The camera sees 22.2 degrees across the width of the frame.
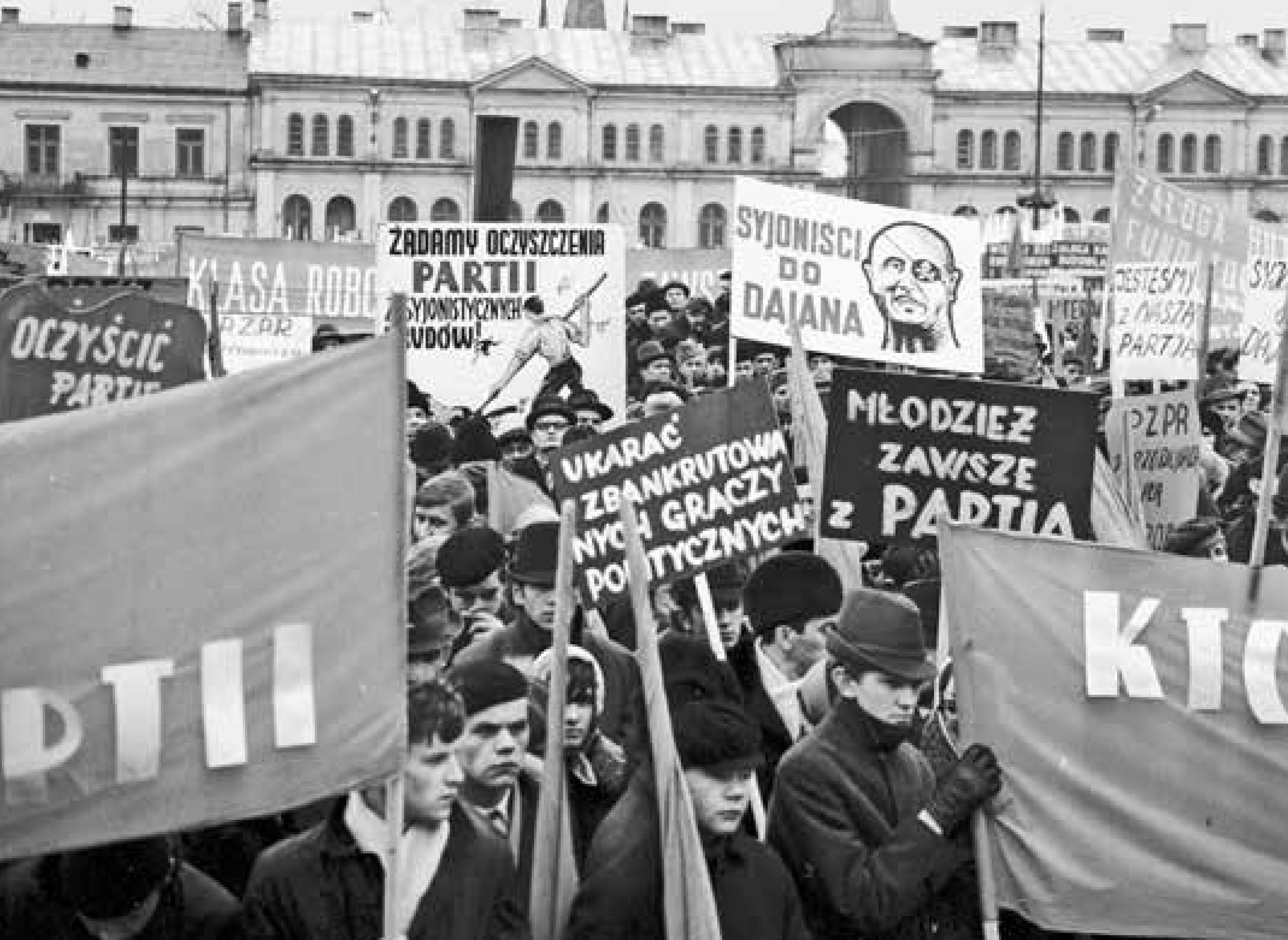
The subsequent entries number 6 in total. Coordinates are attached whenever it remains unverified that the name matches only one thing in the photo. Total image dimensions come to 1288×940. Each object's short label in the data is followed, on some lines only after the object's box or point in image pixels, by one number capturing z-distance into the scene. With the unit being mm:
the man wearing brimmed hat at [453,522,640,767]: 7070
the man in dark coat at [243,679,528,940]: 5359
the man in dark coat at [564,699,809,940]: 5562
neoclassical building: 86375
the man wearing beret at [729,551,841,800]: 7098
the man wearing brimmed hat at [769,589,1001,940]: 5840
